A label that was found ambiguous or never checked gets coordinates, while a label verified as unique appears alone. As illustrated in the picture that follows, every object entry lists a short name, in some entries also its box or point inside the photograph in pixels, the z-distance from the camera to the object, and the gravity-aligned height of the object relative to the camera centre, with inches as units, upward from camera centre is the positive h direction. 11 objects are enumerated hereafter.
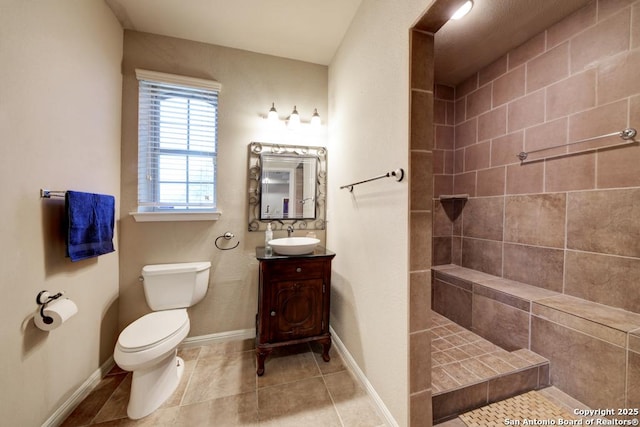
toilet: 51.4 -29.8
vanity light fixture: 80.9 +33.0
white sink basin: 67.0 -10.8
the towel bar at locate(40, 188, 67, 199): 46.4 +2.9
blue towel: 49.6 -3.7
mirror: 82.9 +9.5
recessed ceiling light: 55.8 +51.0
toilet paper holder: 44.5 -18.4
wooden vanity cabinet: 65.5 -26.5
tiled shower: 55.2 +8.0
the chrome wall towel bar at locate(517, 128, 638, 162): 55.9 +20.4
